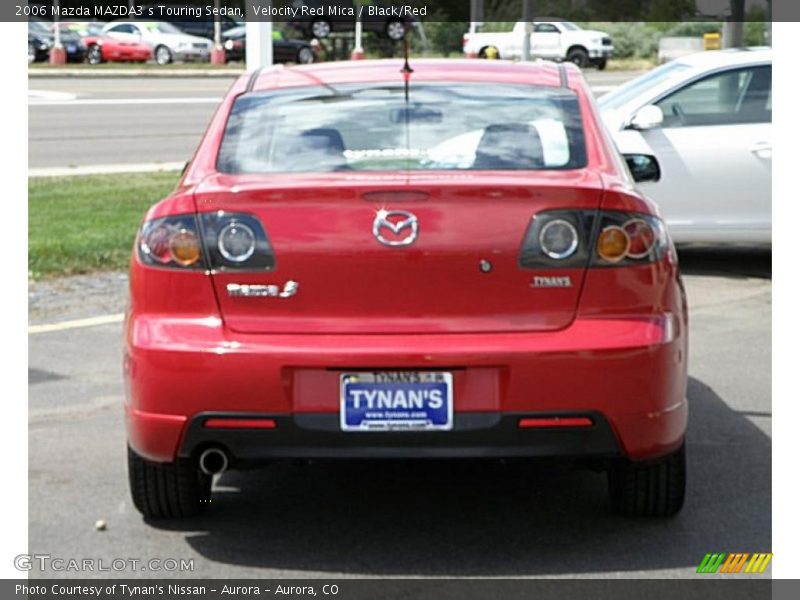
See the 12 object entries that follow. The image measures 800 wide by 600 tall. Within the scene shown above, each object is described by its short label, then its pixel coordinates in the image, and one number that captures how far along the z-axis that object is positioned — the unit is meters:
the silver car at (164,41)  52.25
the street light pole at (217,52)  51.25
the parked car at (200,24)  55.91
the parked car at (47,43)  49.31
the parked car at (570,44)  45.91
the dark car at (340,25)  47.48
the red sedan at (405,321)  4.76
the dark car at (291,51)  49.12
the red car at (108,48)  51.25
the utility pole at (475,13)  29.66
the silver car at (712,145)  10.80
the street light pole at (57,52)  48.30
